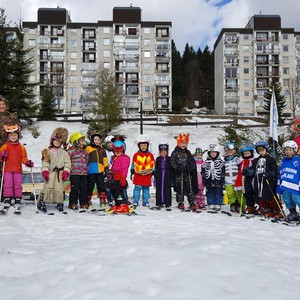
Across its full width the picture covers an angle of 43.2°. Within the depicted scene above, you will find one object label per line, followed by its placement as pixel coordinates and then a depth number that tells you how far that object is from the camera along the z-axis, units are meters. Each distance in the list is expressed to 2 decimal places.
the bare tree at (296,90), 54.47
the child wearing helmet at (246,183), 9.14
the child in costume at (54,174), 7.94
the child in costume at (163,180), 9.56
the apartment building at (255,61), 72.94
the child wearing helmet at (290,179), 7.92
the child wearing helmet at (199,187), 9.91
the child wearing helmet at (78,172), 8.53
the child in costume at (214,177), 9.72
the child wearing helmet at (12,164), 7.74
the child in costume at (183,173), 9.49
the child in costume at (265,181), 8.63
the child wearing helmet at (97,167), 8.97
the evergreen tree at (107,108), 33.69
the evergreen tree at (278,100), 47.53
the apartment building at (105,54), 70.81
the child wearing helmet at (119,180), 8.27
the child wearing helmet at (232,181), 9.64
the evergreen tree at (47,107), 39.62
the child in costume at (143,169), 9.45
